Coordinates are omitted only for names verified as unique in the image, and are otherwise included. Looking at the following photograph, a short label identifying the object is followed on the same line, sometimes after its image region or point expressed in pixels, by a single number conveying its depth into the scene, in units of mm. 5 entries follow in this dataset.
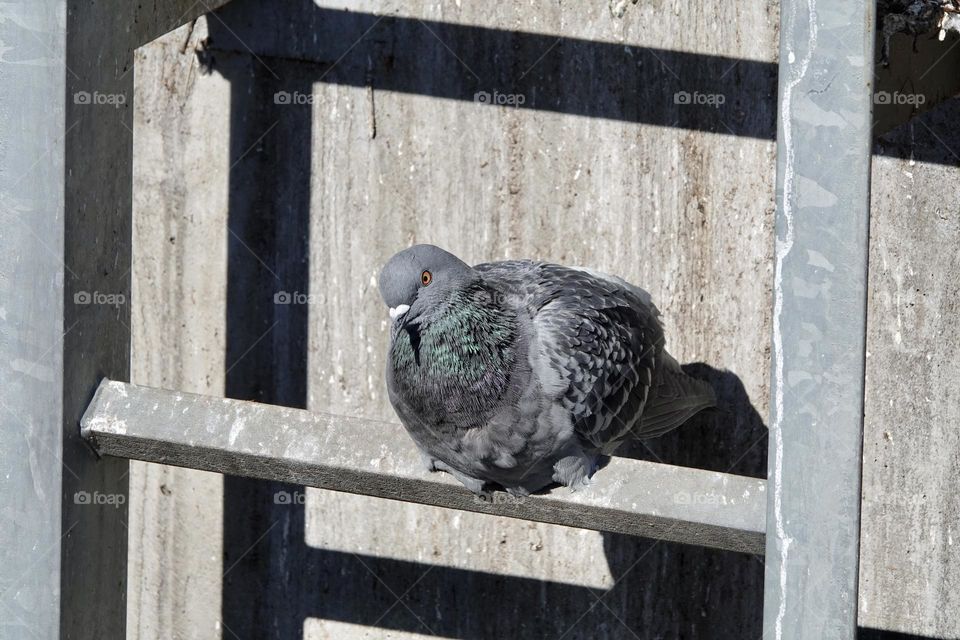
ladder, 4016
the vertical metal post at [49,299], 4621
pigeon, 5285
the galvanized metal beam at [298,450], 4902
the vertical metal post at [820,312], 3982
